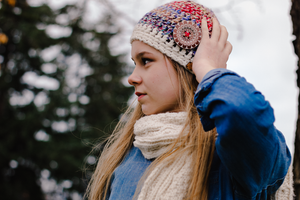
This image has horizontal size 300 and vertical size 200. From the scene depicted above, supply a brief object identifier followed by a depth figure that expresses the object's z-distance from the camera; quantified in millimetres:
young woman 872
